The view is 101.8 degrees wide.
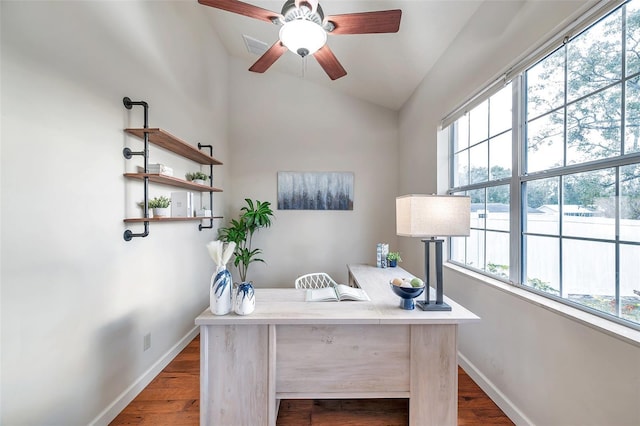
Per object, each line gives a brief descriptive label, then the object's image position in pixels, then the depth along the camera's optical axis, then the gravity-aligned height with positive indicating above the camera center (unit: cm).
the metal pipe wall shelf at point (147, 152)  181 +43
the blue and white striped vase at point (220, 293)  142 -45
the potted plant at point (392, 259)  297 -54
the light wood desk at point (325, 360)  142 -83
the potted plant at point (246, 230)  351 -25
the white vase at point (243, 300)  142 -48
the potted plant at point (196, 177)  269 +37
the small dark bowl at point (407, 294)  150 -48
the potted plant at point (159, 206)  200 +5
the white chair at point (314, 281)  353 -98
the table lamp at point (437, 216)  143 -2
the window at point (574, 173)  117 +22
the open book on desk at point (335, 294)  167 -55
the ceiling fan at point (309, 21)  159 +123
